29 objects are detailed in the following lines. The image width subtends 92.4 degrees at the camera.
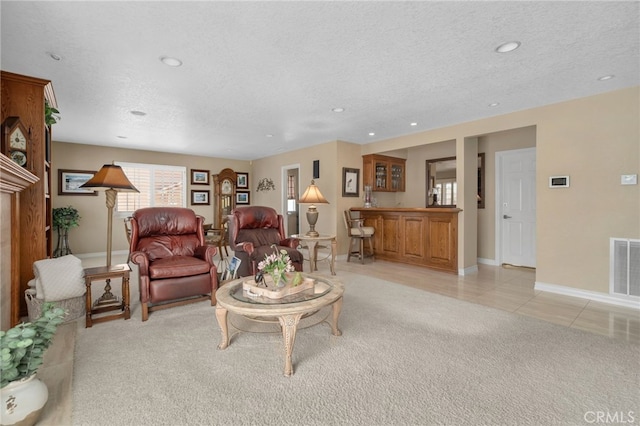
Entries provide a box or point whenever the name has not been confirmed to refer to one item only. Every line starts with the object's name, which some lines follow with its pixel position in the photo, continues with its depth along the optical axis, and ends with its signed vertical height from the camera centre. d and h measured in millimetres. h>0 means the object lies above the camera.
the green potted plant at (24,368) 1374 -722
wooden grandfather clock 7824 +498
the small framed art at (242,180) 8539 +900
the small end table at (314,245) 4746 -518
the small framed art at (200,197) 7836 +392
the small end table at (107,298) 2766 -834
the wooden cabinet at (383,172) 6355 +847
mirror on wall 5703 +594
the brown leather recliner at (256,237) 3854 -351
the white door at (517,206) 5137 +97
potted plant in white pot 5918 -217
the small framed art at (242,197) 8570 +430
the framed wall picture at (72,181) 6246 +662
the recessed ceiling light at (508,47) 2418 +1331
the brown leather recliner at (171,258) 2947 -491
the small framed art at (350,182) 6117 +605
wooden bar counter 4941 -411
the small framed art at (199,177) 7805 +915
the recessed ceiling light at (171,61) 2680 +1351
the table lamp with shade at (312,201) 4959 +181
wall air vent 3277 -612
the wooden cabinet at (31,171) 2719 +346
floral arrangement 2320 -425
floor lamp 3176 +287
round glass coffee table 1974 -624
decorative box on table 2213 -573
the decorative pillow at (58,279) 2652 -584
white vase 1377 -878
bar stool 5687 -396
